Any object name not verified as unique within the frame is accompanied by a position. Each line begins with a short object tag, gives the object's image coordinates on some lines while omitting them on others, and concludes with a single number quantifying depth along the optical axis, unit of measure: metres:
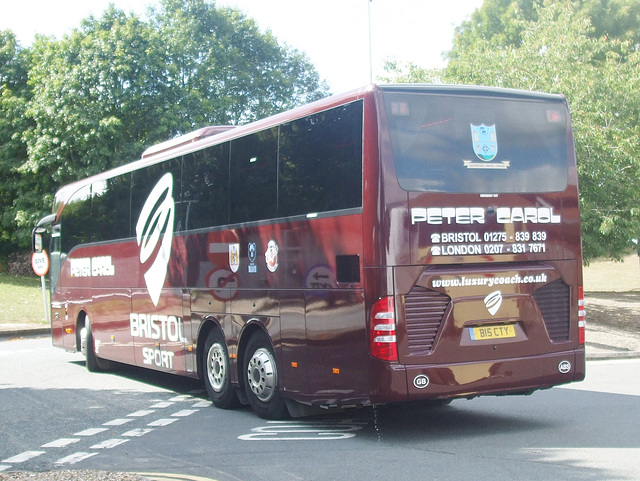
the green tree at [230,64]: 42.53
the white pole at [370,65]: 26.91
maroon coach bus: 8.81
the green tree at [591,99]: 23.44
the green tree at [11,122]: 41.38
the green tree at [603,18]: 48.72
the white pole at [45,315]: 26.61
